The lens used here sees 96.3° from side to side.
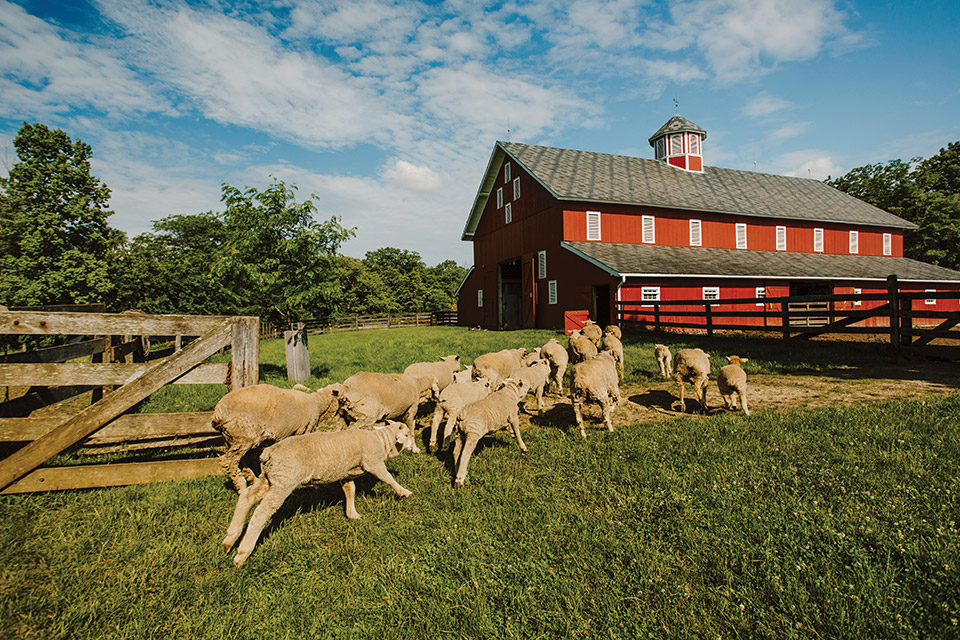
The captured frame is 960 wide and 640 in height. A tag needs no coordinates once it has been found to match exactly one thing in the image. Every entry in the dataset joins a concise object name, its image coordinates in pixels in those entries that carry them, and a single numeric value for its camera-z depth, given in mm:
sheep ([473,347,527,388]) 7465
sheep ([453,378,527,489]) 4914
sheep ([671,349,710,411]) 7211
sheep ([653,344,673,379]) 10180
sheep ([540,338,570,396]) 9250
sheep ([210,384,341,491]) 4410
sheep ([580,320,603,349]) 13719
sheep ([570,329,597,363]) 9789
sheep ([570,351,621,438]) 6340
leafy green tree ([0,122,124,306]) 29484
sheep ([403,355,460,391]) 7703
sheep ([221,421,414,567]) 3624
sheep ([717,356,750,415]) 6781
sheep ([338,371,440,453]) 5605
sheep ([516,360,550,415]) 7202
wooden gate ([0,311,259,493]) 4004
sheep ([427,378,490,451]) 5863
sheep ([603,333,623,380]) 10400
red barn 24328
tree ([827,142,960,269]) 43562
